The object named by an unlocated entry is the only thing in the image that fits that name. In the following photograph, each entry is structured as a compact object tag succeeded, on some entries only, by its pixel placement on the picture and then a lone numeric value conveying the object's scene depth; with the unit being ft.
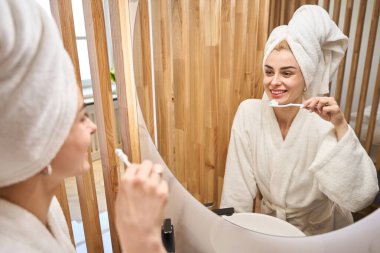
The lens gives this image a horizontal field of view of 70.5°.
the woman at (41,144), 1.23
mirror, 2.38
